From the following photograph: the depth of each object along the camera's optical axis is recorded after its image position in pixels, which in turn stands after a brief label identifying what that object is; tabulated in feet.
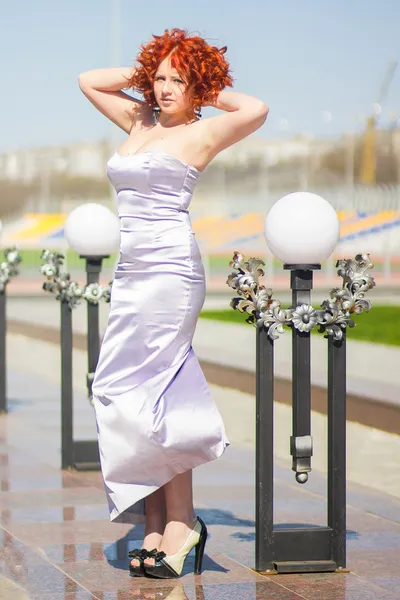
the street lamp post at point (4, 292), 39.36
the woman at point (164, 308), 18.84
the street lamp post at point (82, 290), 27.90
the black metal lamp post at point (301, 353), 19.06
